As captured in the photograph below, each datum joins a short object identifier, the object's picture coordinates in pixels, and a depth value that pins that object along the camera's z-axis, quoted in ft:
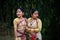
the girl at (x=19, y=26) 11.43
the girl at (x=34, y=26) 11.43
